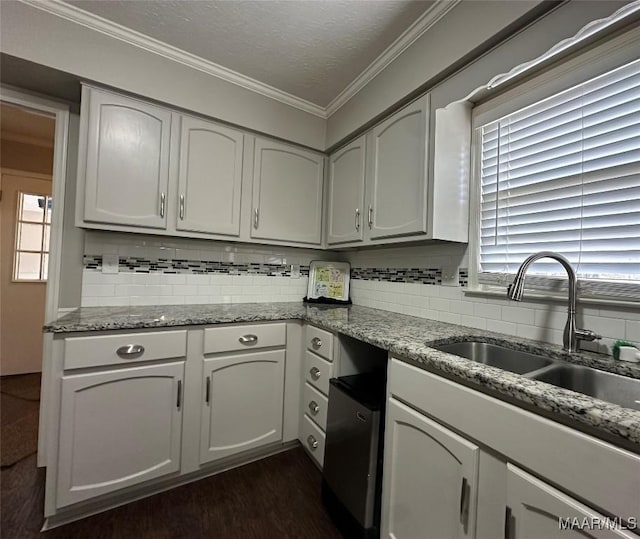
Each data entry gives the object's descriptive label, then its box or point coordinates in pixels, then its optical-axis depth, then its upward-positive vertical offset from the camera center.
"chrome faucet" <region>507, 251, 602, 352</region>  0.98 -0.05
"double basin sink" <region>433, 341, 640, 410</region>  0.86 -0.32
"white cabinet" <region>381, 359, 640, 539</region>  0.55 -0.47
